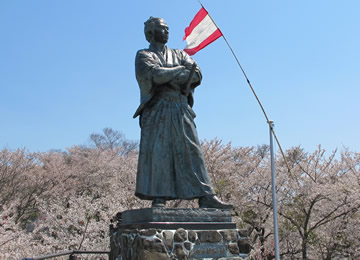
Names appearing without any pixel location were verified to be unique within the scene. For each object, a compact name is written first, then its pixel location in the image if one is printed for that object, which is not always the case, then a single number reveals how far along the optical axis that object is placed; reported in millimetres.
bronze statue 4590
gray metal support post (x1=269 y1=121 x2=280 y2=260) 9375
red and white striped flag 9000
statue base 3939
